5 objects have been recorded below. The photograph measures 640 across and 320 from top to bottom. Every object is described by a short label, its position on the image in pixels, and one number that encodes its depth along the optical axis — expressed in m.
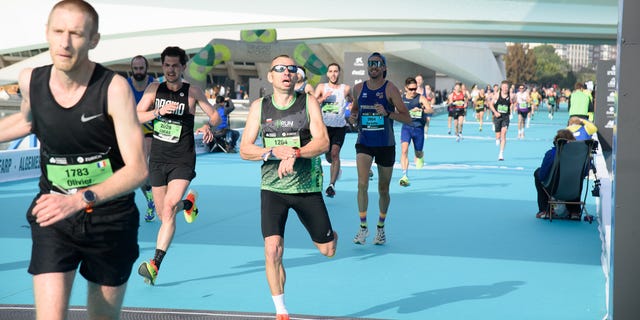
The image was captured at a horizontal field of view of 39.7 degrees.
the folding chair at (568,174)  11.20
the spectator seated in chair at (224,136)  22.39
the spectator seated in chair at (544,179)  11.34
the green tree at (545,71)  170.57
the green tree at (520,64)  157.00
